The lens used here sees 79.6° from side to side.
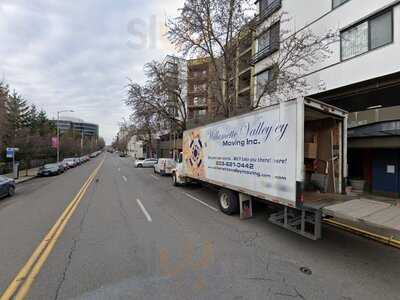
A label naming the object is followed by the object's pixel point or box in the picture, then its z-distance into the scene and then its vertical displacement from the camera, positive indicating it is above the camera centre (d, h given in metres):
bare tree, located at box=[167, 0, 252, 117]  15.69 +8.22
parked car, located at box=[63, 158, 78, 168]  36.33 -1.83
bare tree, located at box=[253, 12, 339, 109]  13.25 +5.57
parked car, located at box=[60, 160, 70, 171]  33.11 -2.06
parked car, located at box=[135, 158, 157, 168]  37.57 -1.78
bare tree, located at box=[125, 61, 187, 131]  23.17 +5.54
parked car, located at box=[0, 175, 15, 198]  11.99 -1.90
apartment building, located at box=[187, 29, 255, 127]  17.95 +6.63
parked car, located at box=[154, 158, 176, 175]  23.56 -1.39
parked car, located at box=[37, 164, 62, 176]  25.11 -2.02
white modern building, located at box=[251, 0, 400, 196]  10.56 +3.78
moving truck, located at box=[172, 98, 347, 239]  5.36 -0.21
